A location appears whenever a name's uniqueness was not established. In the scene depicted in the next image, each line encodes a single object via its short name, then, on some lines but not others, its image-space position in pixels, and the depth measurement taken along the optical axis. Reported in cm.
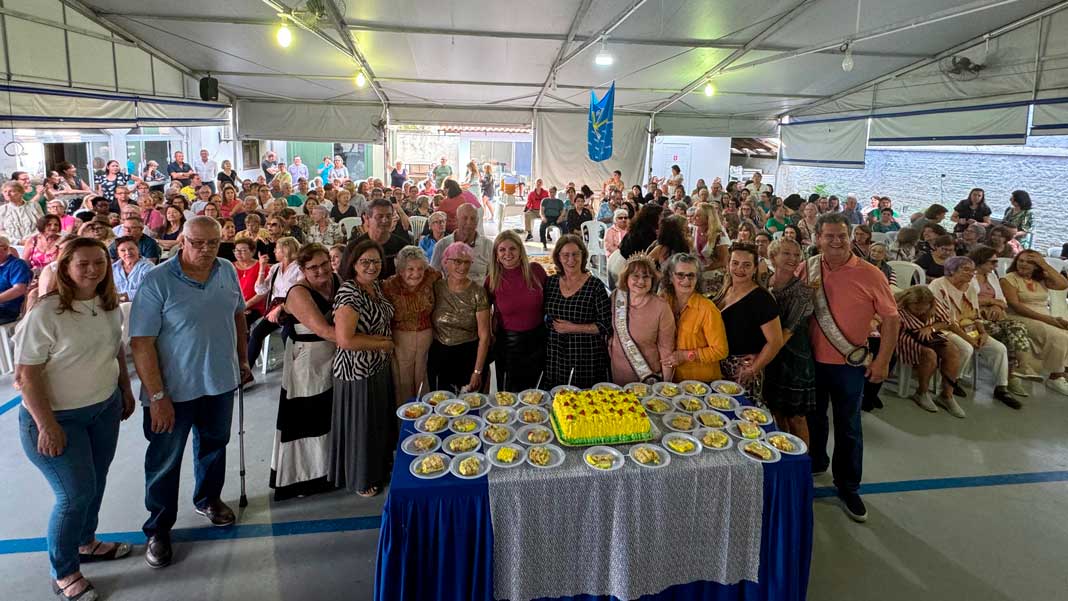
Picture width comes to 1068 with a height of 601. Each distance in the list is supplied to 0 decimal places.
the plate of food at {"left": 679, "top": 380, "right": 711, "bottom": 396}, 289
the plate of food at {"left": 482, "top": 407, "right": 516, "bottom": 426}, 258
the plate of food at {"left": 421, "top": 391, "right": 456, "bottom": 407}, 279
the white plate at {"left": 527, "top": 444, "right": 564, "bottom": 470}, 221
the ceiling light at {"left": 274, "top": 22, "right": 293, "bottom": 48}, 621
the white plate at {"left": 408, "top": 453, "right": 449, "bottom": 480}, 212
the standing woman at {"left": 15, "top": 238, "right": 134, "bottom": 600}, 221
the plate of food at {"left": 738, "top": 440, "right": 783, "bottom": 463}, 227
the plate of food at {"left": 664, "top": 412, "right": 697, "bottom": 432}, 254
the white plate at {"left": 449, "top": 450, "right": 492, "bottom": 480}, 214
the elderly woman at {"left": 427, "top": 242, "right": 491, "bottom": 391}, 314
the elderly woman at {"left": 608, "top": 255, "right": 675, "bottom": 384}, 298
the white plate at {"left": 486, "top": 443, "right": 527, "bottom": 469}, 220
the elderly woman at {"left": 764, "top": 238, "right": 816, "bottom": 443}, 308
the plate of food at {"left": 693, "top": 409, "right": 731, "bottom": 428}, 257
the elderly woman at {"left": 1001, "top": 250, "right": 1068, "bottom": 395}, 512
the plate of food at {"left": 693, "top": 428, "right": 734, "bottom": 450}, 235
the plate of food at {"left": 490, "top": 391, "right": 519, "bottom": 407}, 276
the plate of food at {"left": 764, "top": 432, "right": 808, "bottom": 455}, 238
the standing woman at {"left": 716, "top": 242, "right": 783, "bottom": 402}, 295
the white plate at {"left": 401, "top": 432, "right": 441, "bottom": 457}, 230
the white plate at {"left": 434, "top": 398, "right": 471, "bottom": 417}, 267
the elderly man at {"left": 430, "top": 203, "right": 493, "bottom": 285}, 431
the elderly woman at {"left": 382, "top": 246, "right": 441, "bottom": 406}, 307
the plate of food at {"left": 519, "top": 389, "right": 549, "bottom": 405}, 279
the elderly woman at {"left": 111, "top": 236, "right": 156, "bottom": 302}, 450
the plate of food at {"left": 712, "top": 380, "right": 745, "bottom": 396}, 291
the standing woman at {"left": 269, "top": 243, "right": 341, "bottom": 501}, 293
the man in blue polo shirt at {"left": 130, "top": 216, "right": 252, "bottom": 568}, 248
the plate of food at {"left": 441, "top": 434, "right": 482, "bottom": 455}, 231
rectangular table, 207
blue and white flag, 728
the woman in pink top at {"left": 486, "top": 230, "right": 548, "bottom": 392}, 328
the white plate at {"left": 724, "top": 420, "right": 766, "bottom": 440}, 247
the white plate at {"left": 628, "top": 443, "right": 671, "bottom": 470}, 222
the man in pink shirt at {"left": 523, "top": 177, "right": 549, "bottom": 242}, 1253
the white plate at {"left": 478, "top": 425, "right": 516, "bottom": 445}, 240
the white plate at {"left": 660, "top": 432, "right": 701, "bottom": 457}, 230
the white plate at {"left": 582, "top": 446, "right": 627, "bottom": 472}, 219
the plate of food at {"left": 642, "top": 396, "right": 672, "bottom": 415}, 270
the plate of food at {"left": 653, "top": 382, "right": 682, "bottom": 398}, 286
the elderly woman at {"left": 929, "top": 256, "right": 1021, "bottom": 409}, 481
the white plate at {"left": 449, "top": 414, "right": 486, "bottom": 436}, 249
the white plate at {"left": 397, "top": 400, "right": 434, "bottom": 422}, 265
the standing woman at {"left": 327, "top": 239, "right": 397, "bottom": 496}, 286
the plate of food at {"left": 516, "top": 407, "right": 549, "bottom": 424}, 259
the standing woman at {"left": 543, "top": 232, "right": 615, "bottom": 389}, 317
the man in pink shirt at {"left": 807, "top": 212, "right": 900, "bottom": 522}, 299
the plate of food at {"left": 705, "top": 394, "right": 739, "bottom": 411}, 276
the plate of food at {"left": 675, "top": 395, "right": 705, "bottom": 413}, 272
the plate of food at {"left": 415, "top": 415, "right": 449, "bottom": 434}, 249
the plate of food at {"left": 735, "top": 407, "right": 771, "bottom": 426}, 262
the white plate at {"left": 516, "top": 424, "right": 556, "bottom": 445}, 242
